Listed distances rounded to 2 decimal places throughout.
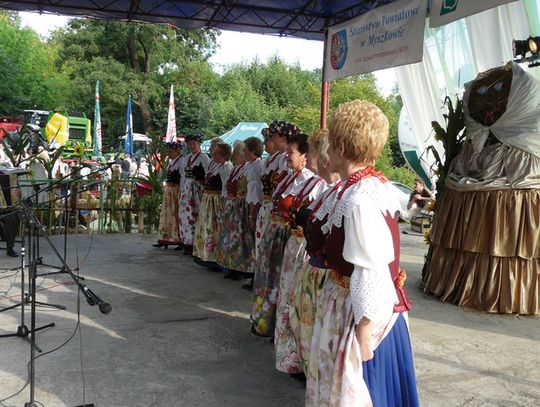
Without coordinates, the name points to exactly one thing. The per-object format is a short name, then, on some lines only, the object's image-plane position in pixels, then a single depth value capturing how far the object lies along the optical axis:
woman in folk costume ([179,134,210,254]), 7.03
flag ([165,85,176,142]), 19.16
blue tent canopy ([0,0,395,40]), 7.73
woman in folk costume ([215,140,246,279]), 5.79
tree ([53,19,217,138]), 31.00
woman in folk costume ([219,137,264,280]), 5.49
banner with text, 5.86
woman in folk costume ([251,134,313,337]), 3.60
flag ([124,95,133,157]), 19.66
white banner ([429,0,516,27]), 4.63
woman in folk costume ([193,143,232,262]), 6.32
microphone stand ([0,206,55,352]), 3.78
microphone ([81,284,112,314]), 2.26
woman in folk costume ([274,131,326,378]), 3.20
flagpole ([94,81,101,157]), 21.77
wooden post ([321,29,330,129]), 8.57
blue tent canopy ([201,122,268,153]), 21.11
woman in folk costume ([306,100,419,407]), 1.86
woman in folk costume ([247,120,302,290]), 4.30
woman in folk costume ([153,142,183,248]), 7.54
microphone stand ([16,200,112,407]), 2.65
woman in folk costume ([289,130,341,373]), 2.23
